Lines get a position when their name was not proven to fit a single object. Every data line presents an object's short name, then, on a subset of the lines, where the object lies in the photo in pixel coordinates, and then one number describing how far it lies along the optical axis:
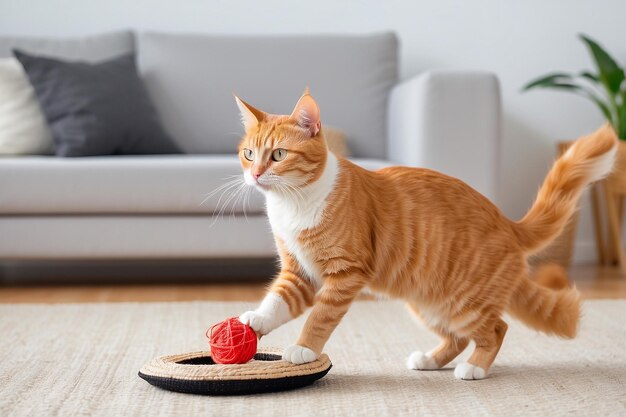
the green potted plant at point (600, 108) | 3.56
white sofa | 2.90
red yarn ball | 1.60
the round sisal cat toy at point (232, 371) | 1.55
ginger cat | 1.65
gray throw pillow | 3.24
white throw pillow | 3.34
